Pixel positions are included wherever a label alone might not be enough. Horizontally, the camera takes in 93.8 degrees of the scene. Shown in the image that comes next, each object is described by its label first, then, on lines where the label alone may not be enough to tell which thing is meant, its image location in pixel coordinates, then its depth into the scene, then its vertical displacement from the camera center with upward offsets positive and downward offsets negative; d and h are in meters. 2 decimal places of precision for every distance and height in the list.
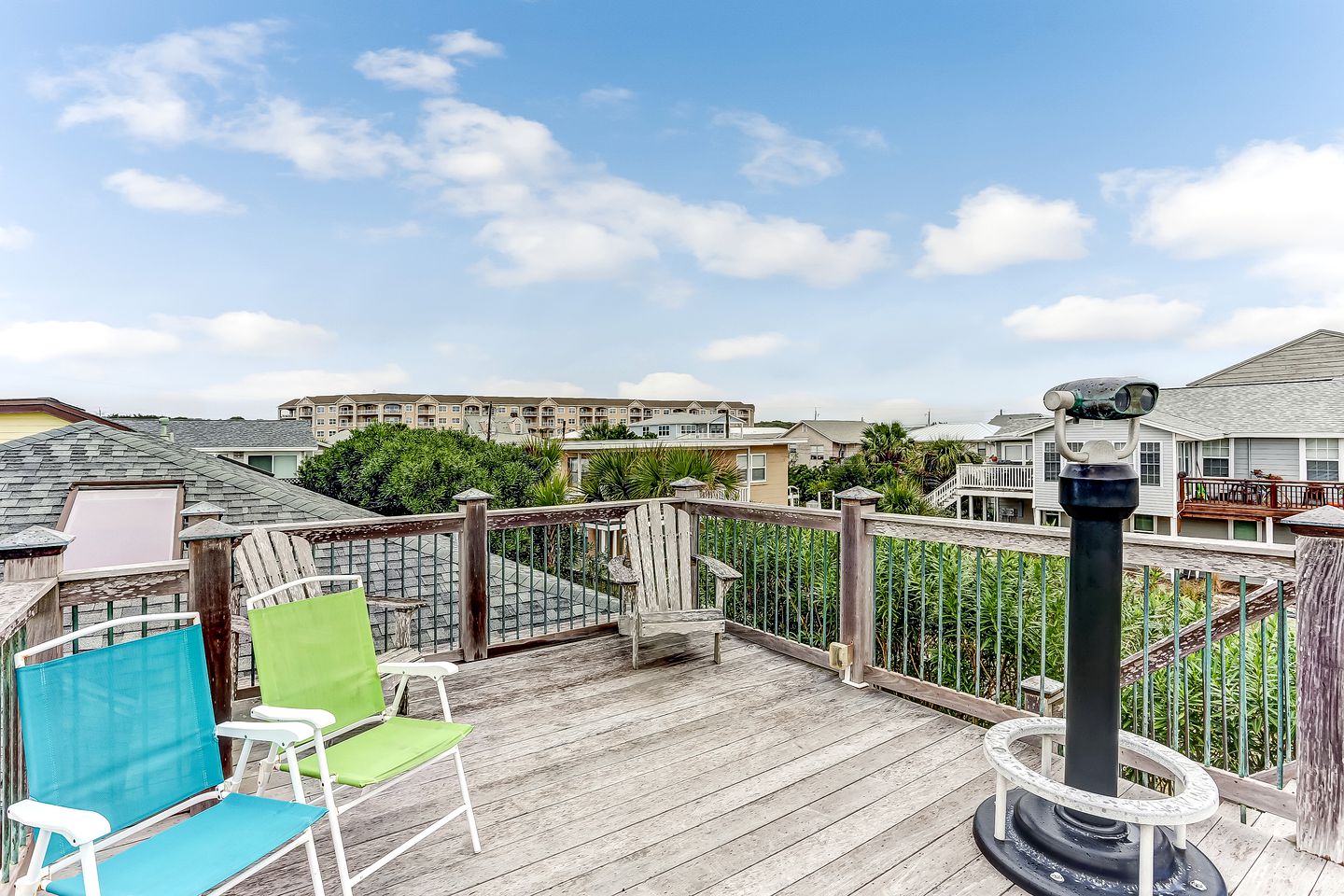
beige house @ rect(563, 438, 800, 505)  22.36 -0.69
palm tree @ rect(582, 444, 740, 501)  10.01 -0.44
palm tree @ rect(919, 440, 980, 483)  28.06 -0.71
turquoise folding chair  1.40 -0.82
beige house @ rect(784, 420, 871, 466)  47.31 +0.17
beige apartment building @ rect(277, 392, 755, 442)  52.84 +3.42
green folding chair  1.91 -0.86
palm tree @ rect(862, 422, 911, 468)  27.16 -0.12
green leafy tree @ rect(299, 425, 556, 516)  22.47 -0.77
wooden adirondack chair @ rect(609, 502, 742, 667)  4.07 -0.90
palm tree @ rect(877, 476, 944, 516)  15.67 -1.45
